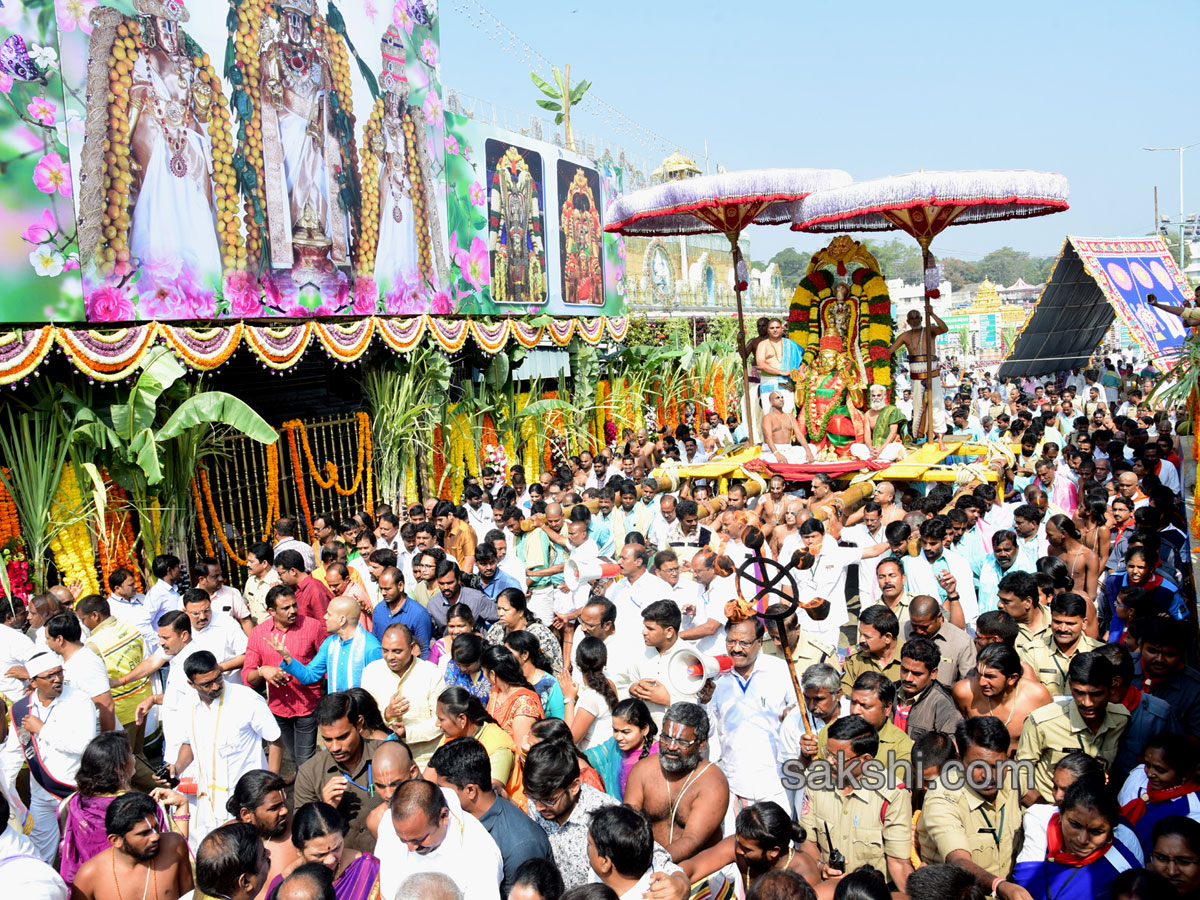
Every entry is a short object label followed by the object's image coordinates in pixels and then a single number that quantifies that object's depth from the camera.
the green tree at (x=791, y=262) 120.29
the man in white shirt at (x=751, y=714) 4.54
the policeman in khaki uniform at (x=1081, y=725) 4.12
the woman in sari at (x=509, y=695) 4.65
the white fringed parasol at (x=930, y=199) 10.84
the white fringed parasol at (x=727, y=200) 12.09
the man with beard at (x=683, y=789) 3.88
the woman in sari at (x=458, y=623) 5.53
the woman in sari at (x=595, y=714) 4.73
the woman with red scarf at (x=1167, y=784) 3.55
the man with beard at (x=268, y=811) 3.79
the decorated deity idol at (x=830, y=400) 12.19
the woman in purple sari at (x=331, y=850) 3.58
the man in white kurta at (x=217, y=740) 4.71
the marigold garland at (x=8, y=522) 8.33
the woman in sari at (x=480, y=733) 4.25
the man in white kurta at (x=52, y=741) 4.72
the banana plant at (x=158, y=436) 8.79
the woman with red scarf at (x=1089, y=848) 3.35
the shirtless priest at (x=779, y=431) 12.01
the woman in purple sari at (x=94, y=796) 4.09
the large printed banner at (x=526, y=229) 15.09
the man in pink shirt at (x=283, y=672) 5.73
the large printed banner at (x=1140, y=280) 18.23
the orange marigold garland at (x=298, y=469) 11.65
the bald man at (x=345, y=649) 5.52
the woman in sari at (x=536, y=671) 5.04
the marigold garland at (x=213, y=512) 10.11
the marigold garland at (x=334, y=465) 11.77
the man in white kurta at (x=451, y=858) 3.45
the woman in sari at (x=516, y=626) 5.64
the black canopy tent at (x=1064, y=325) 21.45
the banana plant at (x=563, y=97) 27.56
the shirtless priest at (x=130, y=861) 3.66
